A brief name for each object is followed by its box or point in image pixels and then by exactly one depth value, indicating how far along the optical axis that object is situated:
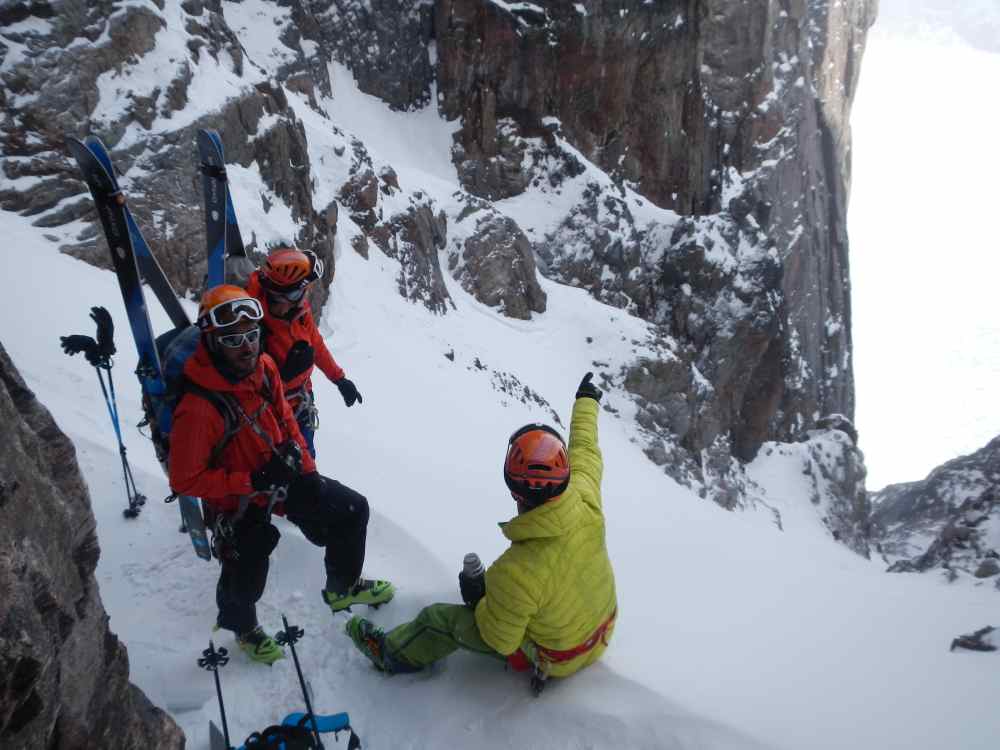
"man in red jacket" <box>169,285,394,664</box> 3.08
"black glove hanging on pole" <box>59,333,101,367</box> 3.80
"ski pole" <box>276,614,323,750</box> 3.46
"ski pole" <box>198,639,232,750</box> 3.37
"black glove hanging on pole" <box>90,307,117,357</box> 3.93
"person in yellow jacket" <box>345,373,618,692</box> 3.00
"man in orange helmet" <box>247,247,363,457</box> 4.33
